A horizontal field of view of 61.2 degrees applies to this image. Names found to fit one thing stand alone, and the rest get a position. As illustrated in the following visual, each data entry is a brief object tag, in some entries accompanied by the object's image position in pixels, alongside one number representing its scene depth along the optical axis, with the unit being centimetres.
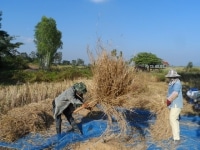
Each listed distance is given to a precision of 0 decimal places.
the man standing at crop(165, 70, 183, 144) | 292
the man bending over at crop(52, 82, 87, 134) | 302
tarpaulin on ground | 294
